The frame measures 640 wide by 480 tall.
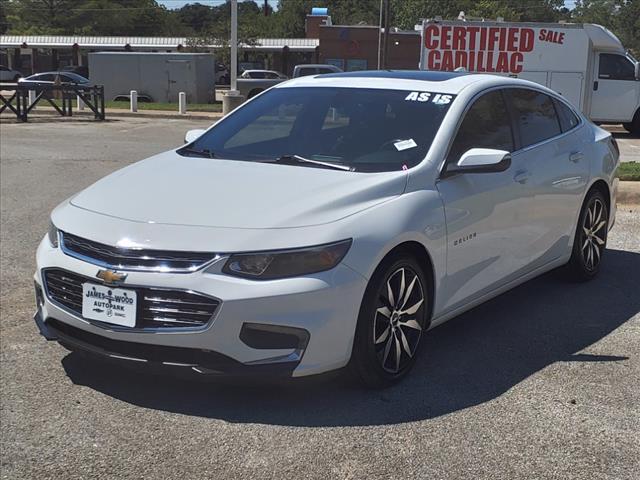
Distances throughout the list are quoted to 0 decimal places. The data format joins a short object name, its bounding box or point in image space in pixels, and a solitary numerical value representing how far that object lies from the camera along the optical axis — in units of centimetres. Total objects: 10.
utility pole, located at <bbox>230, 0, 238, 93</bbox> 2330
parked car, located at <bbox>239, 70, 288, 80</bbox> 3250
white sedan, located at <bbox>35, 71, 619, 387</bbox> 357
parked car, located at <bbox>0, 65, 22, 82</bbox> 5409
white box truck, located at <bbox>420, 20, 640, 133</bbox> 1934
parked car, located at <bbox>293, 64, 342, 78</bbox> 2795
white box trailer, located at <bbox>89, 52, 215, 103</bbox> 3481
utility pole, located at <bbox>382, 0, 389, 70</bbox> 2256
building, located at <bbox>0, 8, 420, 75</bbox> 4272
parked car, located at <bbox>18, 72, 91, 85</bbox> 3487
